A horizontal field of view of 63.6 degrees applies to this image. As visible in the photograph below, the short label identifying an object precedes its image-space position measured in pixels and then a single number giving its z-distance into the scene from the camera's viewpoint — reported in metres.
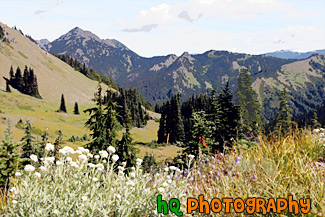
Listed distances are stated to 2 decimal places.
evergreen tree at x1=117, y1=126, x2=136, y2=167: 27.89
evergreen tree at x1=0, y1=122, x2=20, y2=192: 11.04
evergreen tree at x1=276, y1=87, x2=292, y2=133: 42.02
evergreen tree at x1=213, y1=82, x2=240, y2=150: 29.86
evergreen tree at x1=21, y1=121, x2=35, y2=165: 30.33
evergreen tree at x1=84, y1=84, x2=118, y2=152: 26.67
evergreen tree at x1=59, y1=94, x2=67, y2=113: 105.88
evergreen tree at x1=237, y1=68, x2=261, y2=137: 49.27
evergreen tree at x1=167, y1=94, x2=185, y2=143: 78.56
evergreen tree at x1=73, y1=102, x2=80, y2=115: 110.15
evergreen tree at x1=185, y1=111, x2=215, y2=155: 16.22
